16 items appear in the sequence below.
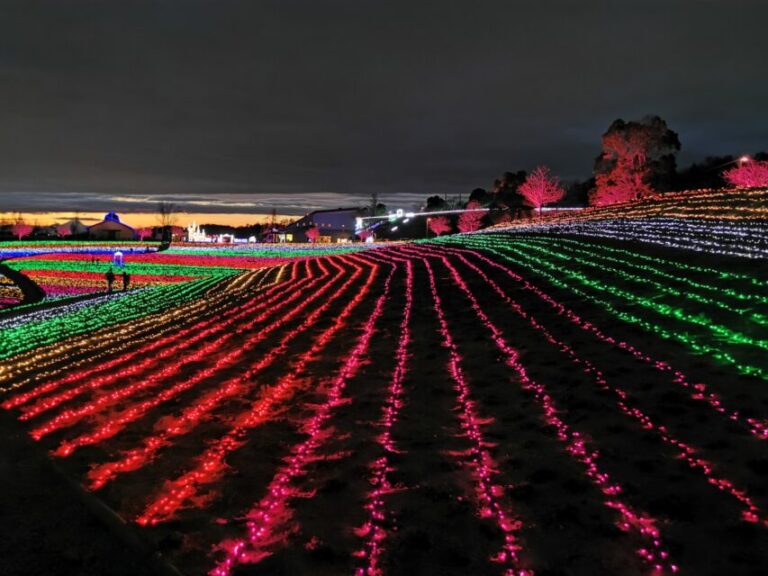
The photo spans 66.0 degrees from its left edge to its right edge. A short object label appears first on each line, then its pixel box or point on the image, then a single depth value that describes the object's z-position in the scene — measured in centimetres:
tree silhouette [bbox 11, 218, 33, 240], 15389
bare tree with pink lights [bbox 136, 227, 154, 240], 13584
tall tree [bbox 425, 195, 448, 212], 12713
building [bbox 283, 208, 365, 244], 13100
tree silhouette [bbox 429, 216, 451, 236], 9675
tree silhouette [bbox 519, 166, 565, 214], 6248
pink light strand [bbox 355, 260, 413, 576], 413
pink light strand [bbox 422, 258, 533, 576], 404
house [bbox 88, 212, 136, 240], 9569
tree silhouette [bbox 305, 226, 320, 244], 11354
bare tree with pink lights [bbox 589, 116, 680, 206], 4722
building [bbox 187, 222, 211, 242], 10091
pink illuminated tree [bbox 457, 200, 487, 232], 8262
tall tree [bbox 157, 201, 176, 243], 14558
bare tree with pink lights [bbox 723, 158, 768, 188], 4334
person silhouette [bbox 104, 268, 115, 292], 3168
